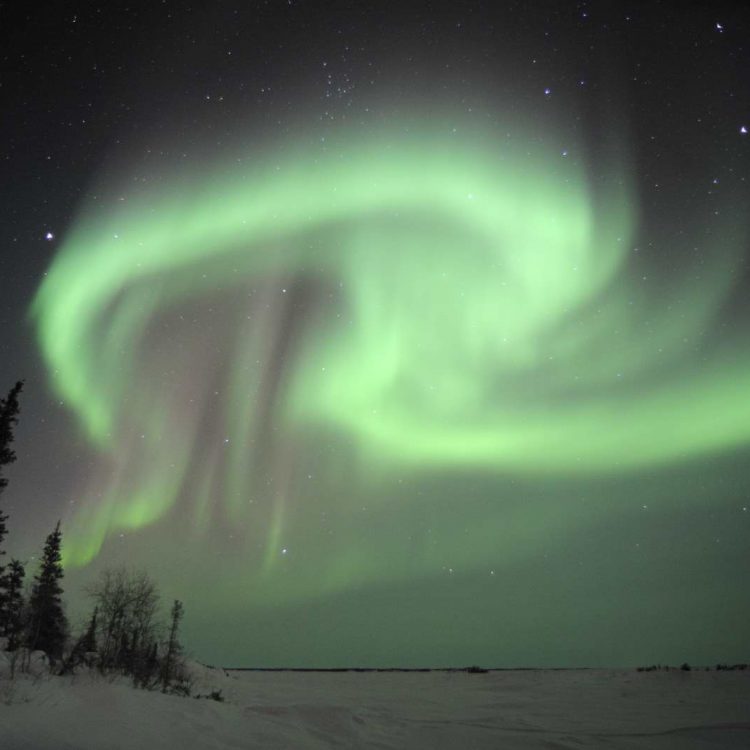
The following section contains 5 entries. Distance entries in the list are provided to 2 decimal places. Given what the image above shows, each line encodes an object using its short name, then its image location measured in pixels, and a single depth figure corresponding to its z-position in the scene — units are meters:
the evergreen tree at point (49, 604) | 42.91
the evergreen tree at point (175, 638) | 51.88
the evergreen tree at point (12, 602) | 35.59
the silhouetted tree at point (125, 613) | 42.72
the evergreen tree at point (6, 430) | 32.03
